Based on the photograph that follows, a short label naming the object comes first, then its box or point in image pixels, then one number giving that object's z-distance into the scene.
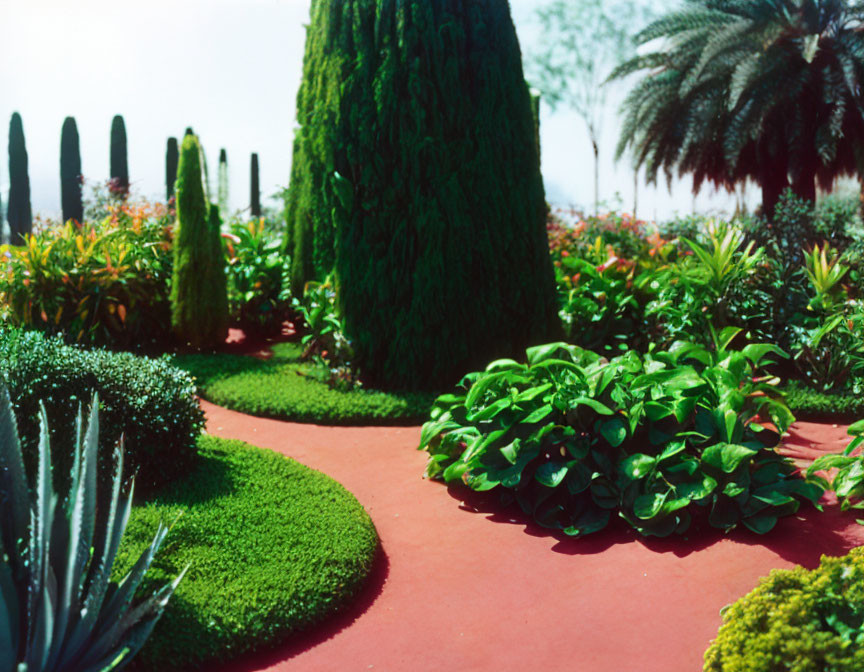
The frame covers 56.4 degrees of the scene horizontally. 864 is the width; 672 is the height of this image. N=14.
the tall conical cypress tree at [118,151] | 16.77
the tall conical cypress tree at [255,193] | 20.92
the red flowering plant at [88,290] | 8.91
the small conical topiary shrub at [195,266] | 9.12
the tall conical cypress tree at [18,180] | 15.34
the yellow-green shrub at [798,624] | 2.40
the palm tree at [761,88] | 17.03
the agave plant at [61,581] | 2.64
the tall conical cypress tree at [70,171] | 15.88
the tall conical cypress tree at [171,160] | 17.97
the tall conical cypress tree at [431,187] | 6.98
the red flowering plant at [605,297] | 7.76
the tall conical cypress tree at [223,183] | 16.92
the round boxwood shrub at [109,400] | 4.45
